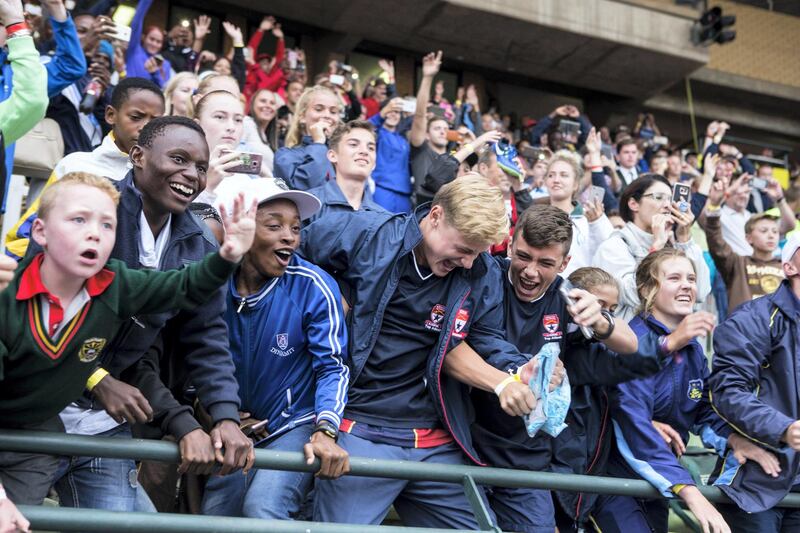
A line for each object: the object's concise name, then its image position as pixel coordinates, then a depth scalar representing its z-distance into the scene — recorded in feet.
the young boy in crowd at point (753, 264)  22.03
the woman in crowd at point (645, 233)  17.83
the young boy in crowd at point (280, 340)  10.79
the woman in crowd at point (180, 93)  17.32
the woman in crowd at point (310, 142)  16.81
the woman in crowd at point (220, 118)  14.60
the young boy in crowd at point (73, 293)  8.31
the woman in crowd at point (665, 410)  12.09
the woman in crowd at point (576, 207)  19.60
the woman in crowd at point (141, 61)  23.94
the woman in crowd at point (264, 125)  20.07
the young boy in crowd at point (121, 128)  12.25
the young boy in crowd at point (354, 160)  15.93
